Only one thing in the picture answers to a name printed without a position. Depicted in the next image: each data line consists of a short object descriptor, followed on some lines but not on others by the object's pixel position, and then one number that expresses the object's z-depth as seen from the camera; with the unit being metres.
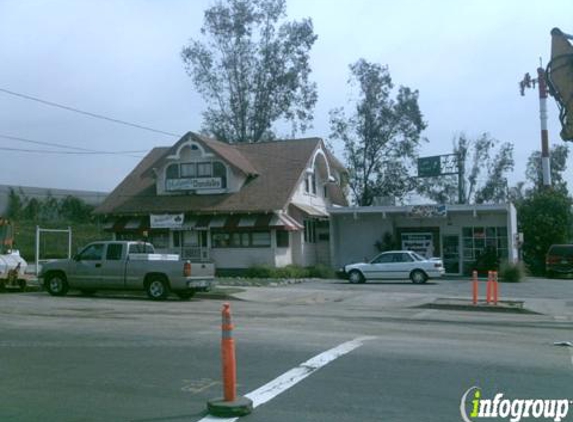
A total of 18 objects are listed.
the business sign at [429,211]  37.09
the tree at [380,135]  53.88
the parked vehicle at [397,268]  31.11
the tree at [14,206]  43.00
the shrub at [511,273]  33.44
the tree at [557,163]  78.06
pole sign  50.85
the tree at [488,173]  69.69
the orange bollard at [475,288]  20.61
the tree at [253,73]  53.88
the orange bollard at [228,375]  7.21
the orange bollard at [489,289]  20.71
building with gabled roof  34.97
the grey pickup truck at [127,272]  21.83
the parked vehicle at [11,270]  24.17
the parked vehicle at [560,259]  38.06
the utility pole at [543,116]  48.17
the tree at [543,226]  43.44
